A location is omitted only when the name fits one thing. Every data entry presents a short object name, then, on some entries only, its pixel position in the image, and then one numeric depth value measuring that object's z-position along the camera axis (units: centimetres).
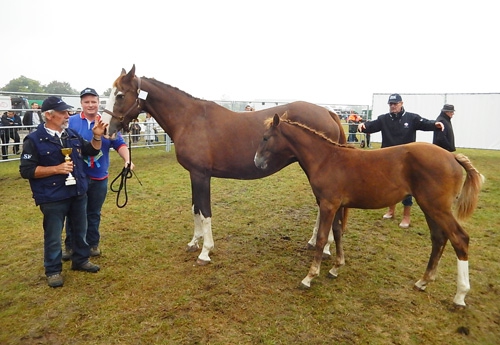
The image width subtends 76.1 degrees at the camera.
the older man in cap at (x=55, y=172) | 308
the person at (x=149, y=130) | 1427
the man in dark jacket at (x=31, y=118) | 1120
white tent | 1341
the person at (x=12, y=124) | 1034
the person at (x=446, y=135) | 578
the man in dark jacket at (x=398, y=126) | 493
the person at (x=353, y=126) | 1548
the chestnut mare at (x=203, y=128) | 392
